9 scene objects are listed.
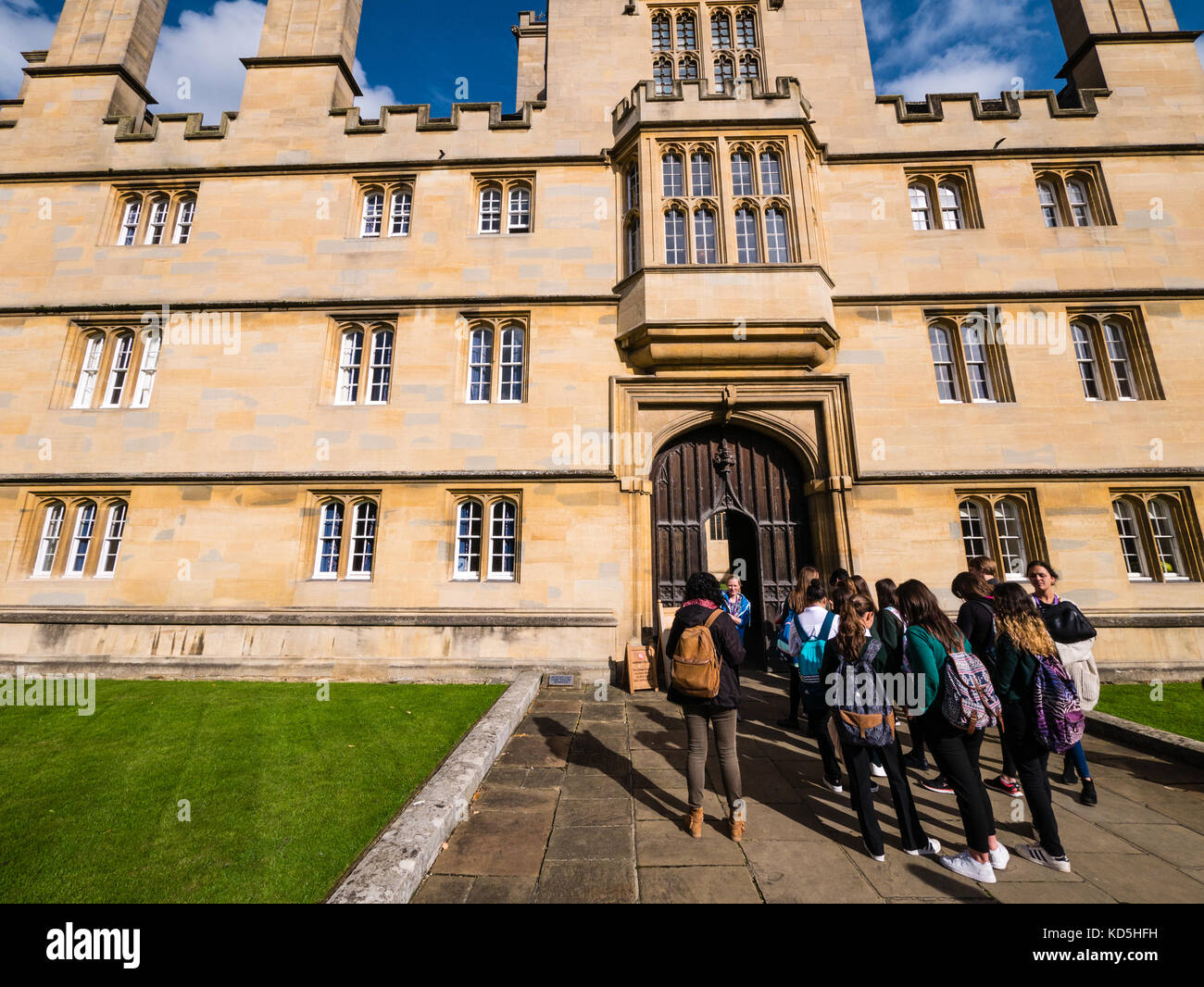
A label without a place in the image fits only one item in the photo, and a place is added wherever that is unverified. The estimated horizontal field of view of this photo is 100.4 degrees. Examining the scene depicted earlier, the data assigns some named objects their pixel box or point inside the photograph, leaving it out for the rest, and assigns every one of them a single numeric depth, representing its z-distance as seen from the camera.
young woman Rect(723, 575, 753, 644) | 7.25
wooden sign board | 8.39
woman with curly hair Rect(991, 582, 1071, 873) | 3.61
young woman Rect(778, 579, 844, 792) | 4.88
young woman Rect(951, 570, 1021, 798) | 4.68
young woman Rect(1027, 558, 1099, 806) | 4.60
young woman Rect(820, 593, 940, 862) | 3.62
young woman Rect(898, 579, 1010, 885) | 3.41
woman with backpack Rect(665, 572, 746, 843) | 3.87
